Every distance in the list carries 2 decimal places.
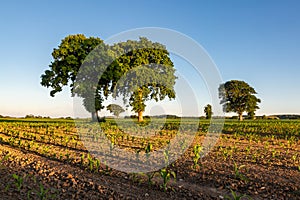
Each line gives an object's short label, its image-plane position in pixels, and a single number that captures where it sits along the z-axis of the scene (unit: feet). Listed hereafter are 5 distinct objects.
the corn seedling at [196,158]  28.45
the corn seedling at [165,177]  21.58
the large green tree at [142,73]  107.14
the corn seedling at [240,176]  24.35
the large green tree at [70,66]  119.75
